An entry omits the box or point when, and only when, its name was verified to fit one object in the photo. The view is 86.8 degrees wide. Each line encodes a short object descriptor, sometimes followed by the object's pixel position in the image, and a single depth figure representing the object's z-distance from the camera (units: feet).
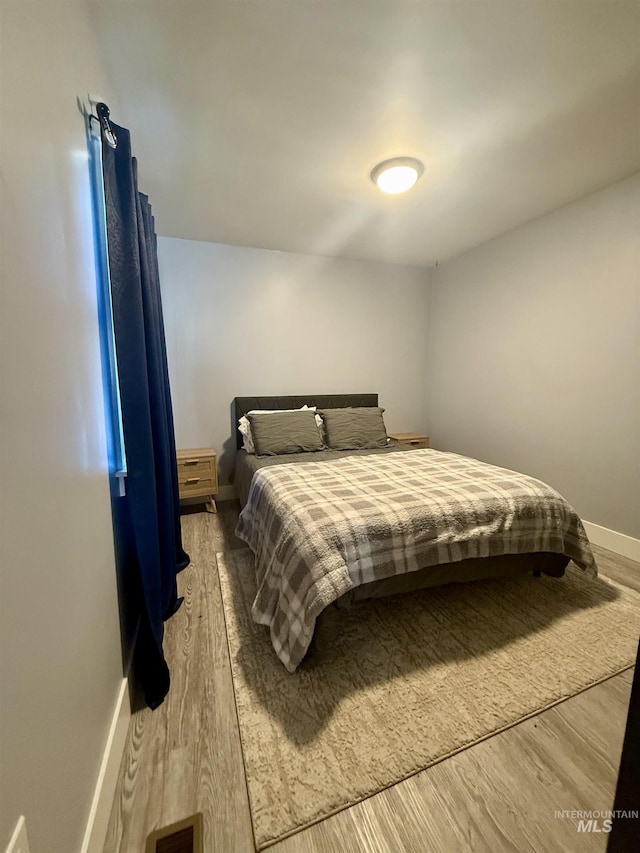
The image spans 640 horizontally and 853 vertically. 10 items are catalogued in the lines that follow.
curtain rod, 3.99
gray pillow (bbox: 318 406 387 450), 10.25
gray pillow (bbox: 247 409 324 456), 9.51
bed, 4.63
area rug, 3.52
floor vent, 2.93
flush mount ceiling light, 6.63
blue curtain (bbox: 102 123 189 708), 4.18
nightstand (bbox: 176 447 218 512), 9.53
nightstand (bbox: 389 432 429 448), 12.41
